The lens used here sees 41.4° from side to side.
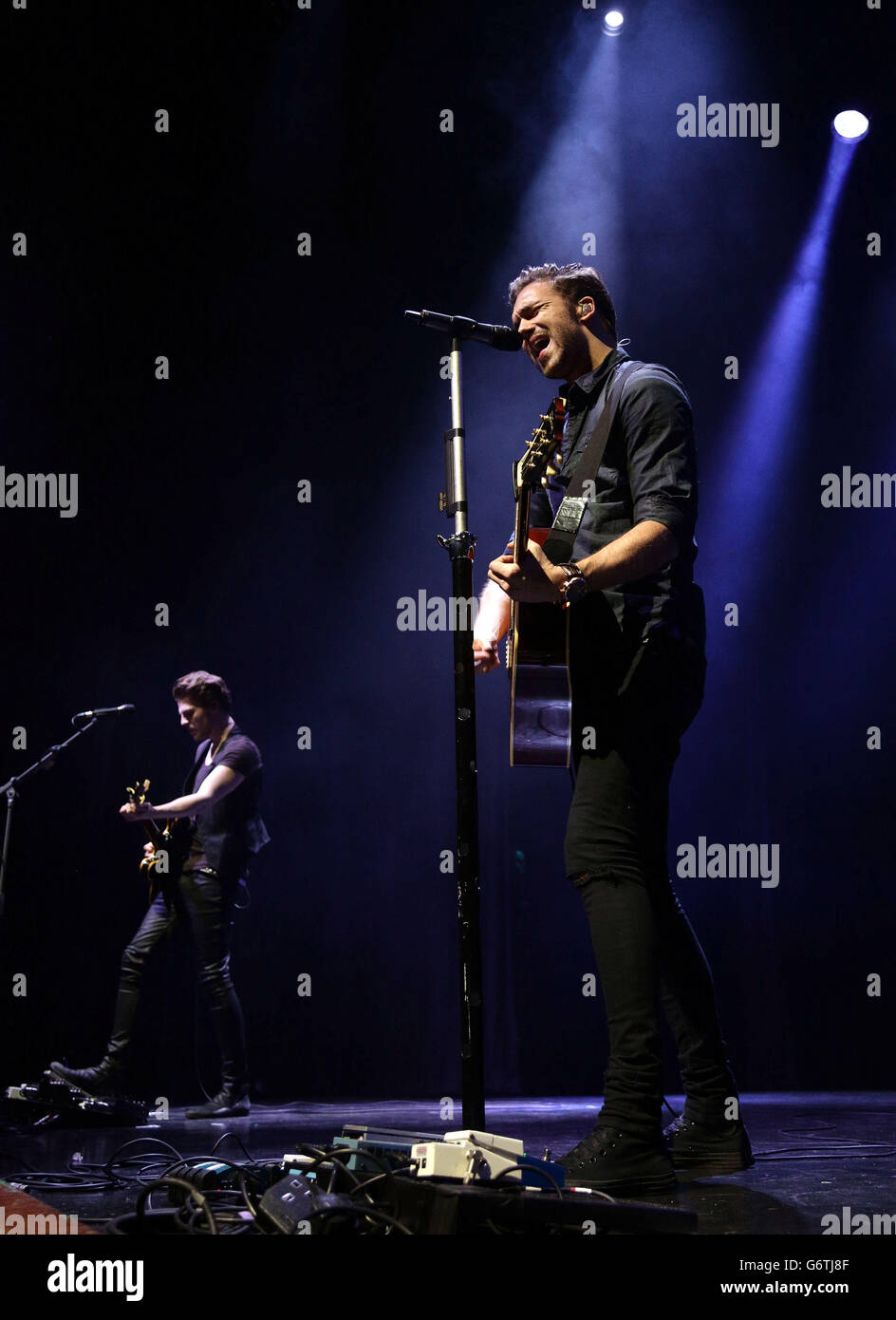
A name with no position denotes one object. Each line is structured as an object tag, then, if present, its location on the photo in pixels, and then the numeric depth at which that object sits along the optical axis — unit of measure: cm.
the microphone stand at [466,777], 238
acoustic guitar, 265
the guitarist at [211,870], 482
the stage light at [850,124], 614
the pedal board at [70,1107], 419
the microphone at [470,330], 281
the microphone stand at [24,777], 454
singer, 239
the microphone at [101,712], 471
